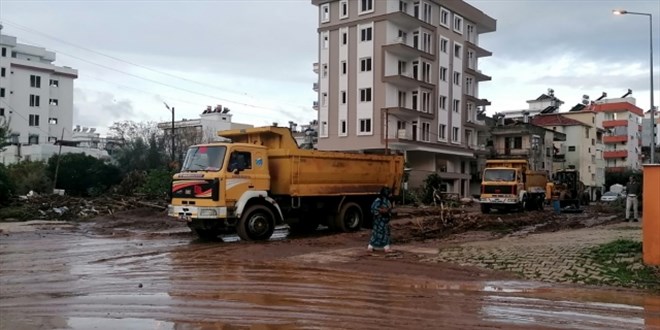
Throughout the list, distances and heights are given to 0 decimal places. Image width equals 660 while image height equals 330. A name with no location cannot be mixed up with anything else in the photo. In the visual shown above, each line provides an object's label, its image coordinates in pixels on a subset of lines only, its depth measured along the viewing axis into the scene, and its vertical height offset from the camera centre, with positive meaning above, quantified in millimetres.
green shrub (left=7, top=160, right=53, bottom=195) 36594 +179
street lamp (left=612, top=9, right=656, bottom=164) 22131 +3220
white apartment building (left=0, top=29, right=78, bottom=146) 73938 +11129
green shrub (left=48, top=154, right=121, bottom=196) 39781 +469
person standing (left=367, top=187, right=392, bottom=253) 14992 -914
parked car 59478 -722
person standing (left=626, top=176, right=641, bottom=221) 25105 -272
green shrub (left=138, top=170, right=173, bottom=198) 32406 -71
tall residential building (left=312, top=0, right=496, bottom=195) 53125 +9328
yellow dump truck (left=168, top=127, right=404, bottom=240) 17031 -43
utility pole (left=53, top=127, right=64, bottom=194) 37994 +763
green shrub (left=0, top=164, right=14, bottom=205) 28906 -307
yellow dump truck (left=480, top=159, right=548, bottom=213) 32812 +56
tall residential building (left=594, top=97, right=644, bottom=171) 97812 +9380
